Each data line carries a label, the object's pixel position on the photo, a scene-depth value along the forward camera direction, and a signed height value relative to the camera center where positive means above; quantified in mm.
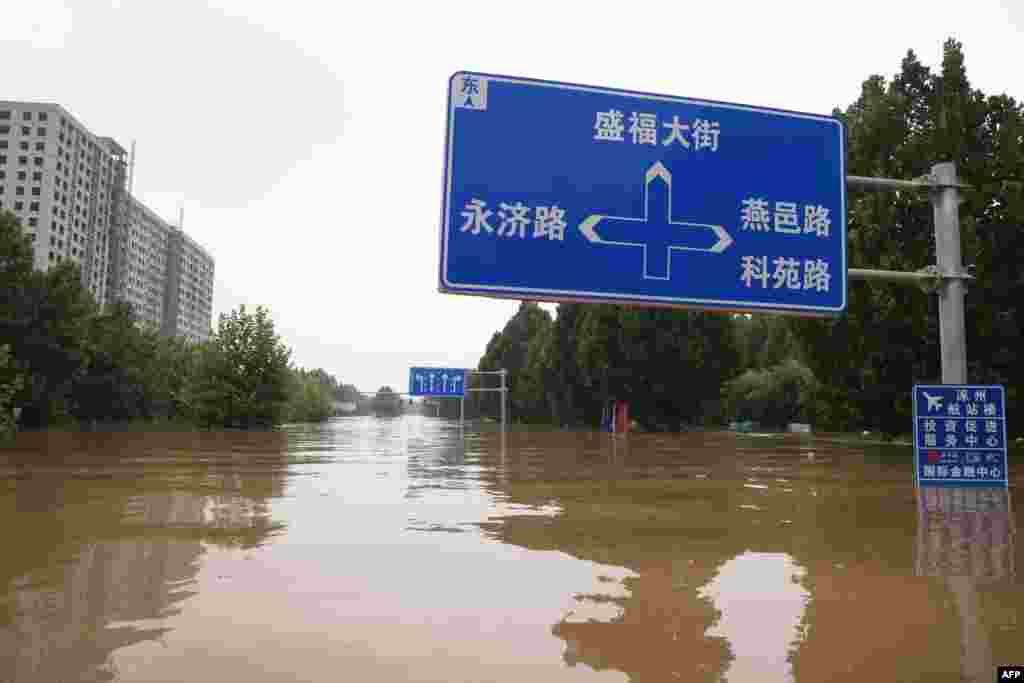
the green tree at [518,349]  70625 +5631
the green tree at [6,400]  18812 -152
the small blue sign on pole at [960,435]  8578 -264
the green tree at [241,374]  37156 +1268
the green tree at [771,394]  50594 +1015
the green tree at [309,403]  65312 -255
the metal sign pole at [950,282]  8766 +1554
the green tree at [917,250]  19547 +4464
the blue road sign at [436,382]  44438 +1274
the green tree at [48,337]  34625 +2861
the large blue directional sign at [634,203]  7715 +2223
